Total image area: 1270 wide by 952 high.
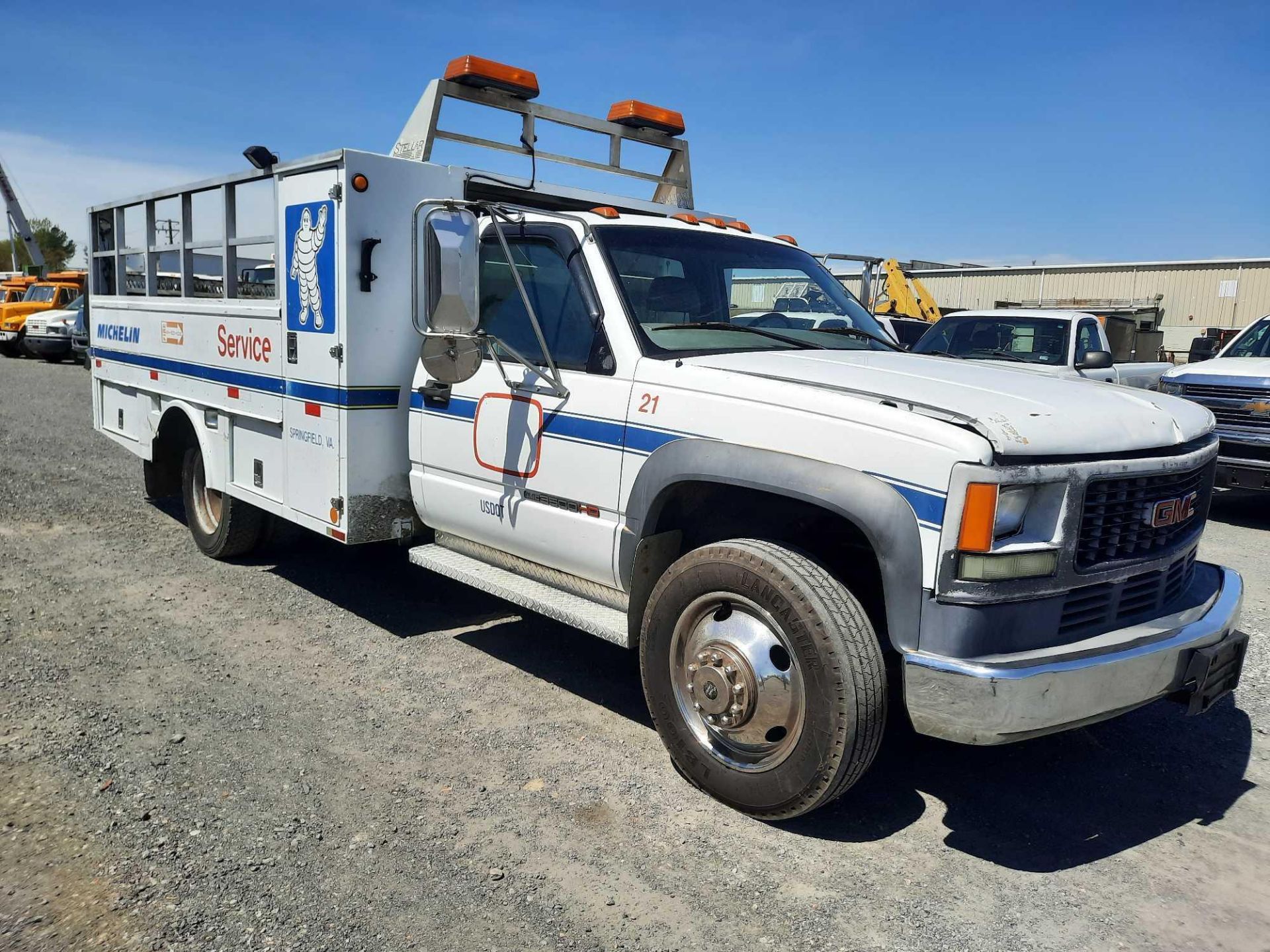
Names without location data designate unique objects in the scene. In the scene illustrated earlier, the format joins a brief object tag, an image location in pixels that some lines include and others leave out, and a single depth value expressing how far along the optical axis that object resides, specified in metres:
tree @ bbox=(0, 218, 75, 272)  73.69
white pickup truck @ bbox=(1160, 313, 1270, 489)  8.70
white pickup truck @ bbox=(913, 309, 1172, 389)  9.81
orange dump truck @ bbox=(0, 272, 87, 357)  25.38
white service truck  3.13
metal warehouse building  26.77
